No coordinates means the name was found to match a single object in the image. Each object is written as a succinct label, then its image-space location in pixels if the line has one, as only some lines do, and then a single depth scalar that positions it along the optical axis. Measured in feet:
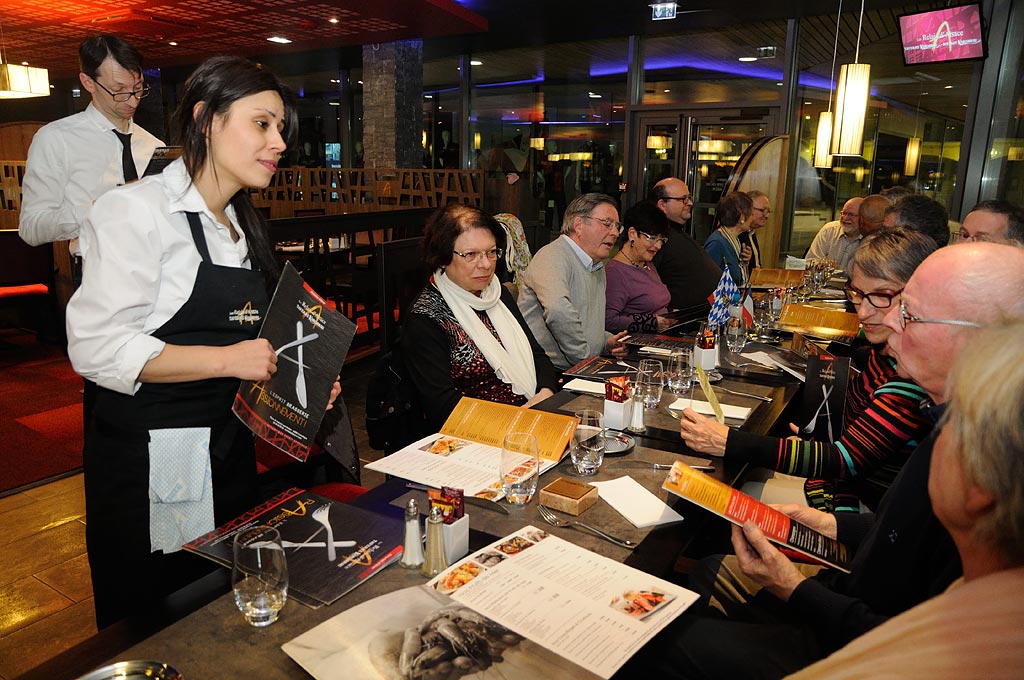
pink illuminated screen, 17.99
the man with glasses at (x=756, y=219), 20.33
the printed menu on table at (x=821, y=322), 12.32
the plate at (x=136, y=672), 3.20
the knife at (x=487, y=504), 5.13
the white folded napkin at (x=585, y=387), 8.32
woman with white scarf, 8.37
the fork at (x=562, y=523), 4.69
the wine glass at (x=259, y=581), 3.75
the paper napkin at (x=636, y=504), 5.03
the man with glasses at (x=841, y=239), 20.89
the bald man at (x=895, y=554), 4.57
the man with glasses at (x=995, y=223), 11.46
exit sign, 24.62
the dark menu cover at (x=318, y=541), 4.09
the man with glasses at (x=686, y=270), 16.35
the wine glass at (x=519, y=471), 5.18
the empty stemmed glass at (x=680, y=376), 8.37
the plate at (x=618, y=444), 6.35
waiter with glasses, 9.10
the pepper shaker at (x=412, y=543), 4.23
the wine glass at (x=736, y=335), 10.76
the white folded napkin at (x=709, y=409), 7.72
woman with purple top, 13.50
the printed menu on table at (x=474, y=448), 5.62
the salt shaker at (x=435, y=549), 4.19
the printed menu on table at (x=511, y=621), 3.41
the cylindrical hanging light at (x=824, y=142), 18.04
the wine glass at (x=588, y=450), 5.87
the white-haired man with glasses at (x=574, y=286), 11.73
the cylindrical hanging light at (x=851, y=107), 15.34
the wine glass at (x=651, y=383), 7.42
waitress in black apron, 4.91
